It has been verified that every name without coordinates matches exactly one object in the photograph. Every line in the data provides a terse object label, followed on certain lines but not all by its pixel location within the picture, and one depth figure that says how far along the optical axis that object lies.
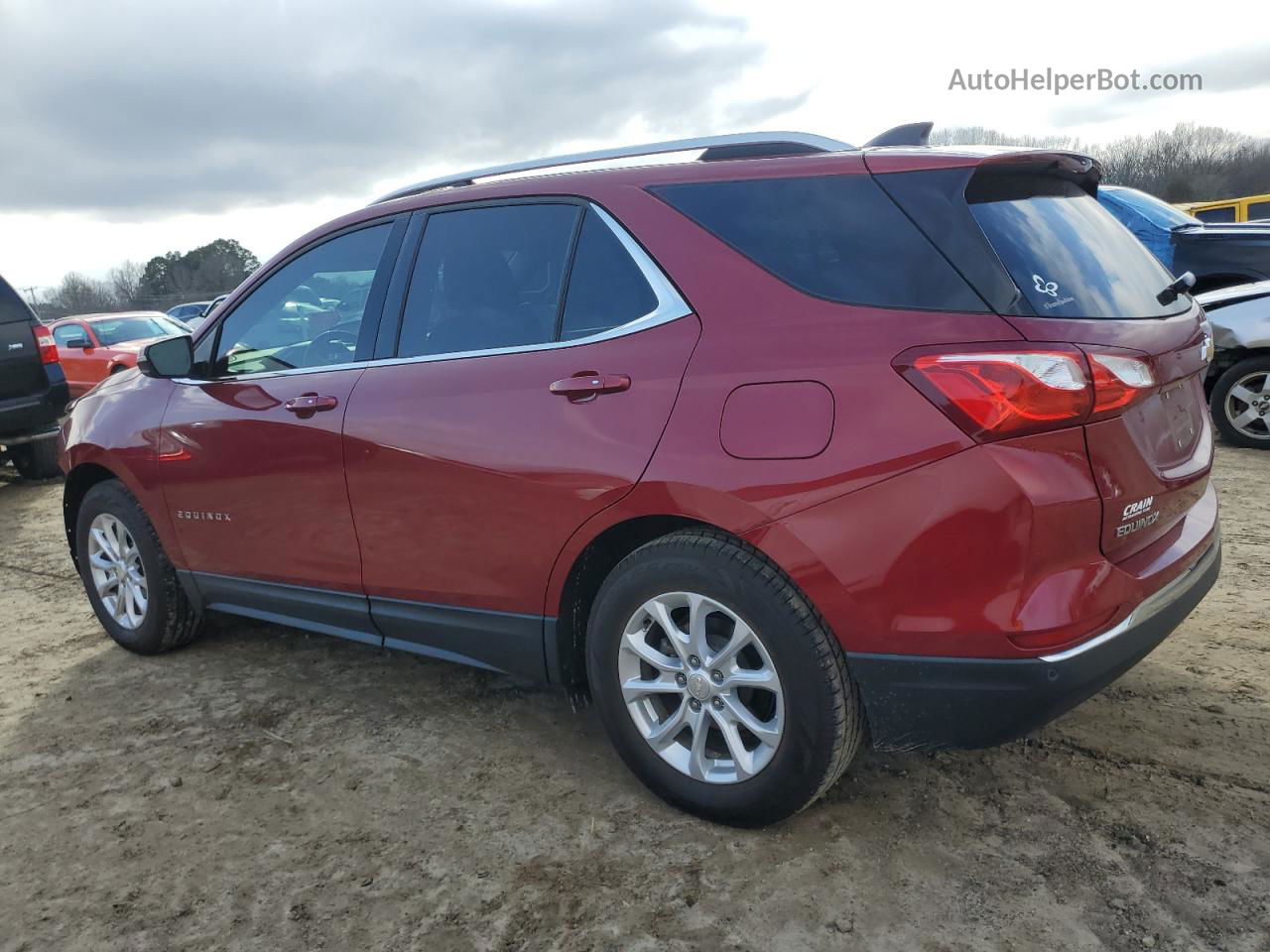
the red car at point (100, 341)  13.26
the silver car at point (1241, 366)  7.02
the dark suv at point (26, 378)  8.05
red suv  2.26
